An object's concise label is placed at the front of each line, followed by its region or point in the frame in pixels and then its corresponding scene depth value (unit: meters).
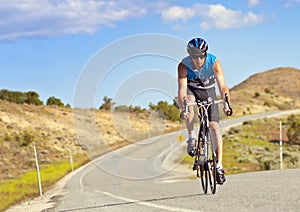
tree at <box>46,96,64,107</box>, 106.86
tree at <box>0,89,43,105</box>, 101.31
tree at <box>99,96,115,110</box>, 88.64
